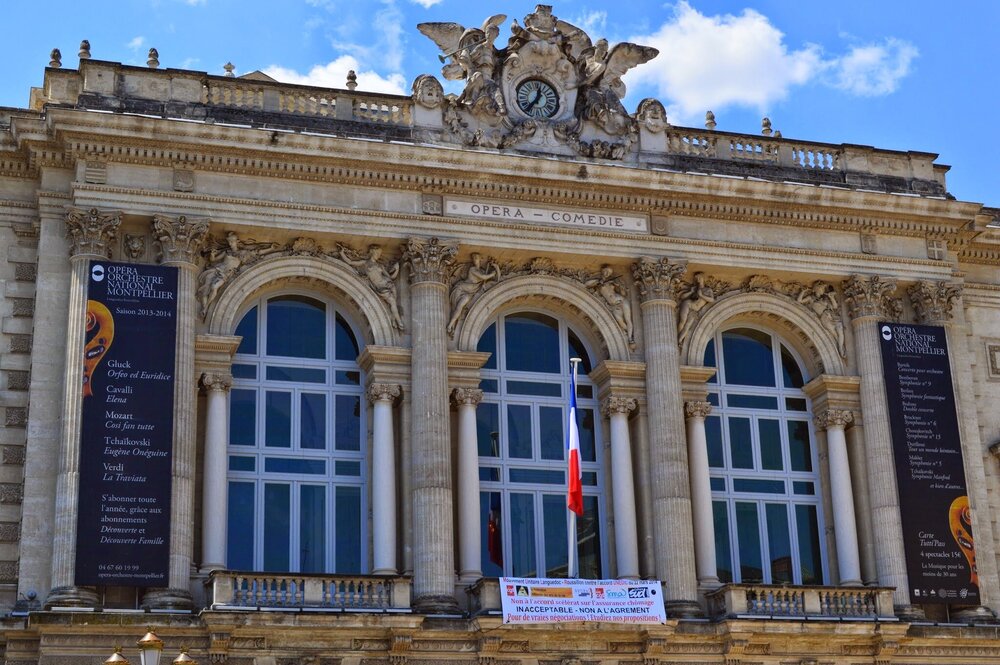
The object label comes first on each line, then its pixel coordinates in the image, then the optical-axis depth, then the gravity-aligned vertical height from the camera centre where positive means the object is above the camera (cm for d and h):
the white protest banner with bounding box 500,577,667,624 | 2645 +152
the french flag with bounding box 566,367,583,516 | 2752 +372
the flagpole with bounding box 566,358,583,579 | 2719 +243
